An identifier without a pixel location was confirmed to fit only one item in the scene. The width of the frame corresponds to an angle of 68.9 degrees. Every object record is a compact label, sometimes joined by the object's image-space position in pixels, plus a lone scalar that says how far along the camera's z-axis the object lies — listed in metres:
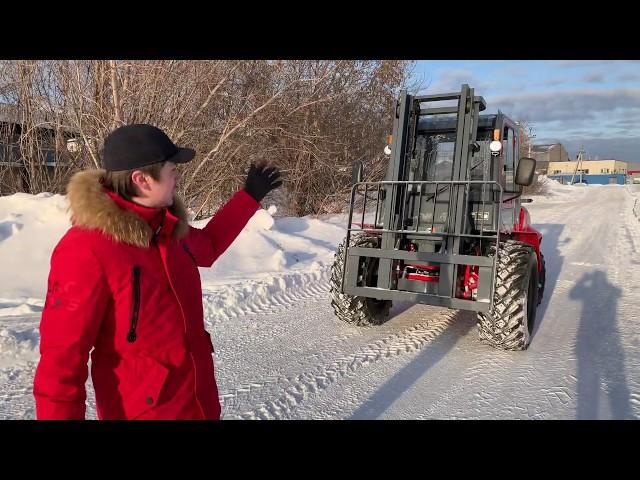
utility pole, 79.62
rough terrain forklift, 4.46
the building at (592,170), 70.44
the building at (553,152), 75.10
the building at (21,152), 10.33
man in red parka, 1.46
